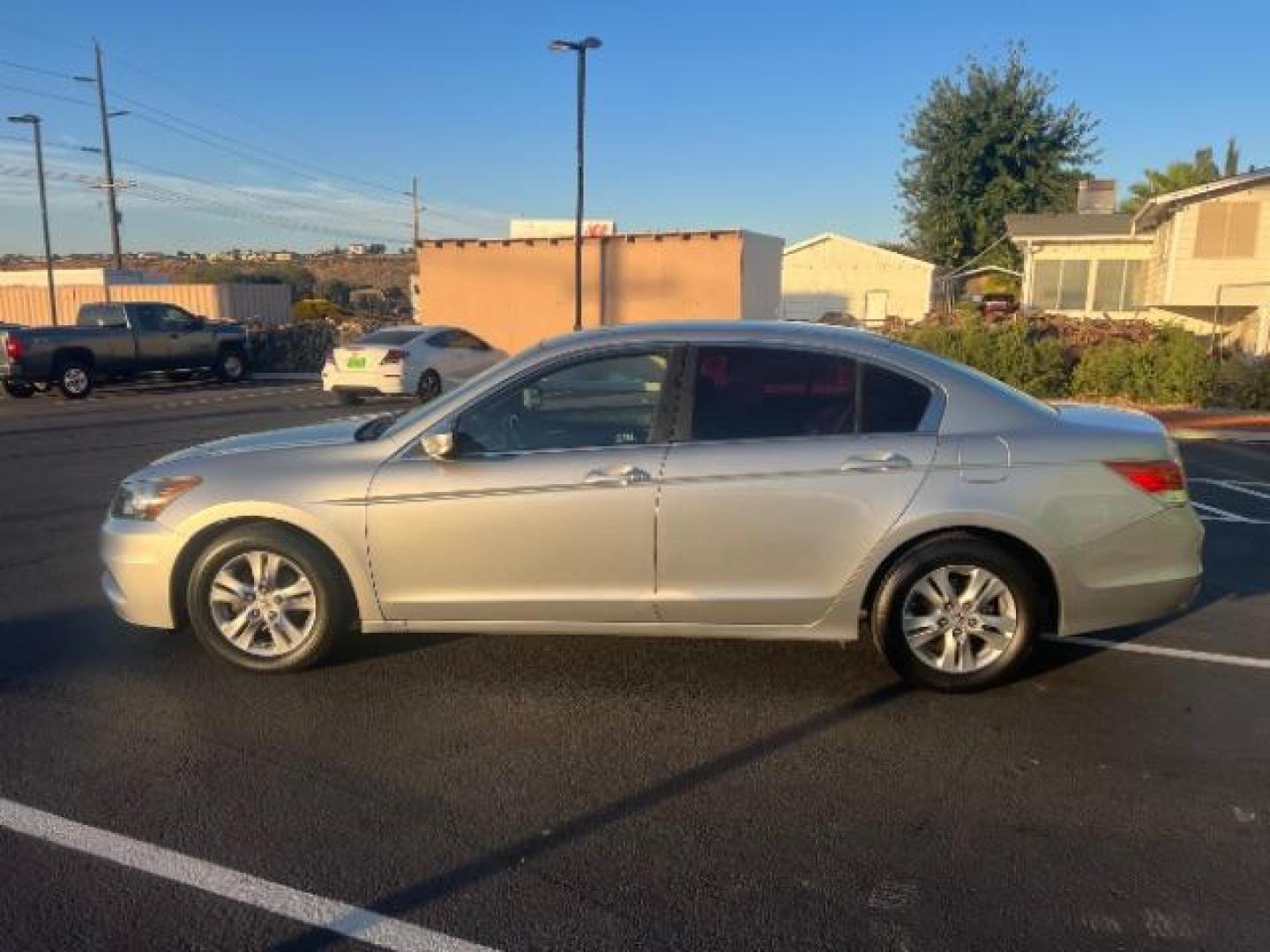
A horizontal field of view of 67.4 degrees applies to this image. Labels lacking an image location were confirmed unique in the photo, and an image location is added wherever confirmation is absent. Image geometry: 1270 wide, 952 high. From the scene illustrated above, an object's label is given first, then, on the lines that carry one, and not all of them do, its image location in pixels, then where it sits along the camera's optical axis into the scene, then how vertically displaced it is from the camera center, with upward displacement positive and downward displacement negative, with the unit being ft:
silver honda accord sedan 13.14 -2.75
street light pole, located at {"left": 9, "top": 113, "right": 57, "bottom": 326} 93.04 +14.14
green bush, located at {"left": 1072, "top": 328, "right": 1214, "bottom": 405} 48.11 -2.32
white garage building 144.56 +5.98
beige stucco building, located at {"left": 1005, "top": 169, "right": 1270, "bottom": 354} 72.23 +5.69
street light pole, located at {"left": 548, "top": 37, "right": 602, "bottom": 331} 70.79 +15.98
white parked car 52.37 -2.94
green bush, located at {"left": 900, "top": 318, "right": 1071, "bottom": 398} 49.93 -1.71
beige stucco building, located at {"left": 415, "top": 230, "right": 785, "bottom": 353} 75.05 +2.80
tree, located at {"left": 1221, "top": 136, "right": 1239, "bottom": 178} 189.26 +33.64
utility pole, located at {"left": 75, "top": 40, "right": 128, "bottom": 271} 106.01 +14.53
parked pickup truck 57.88 -2.80
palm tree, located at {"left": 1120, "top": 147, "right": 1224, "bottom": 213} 165.68 +25.85
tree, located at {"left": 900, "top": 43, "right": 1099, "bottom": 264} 122.93 +21.80
